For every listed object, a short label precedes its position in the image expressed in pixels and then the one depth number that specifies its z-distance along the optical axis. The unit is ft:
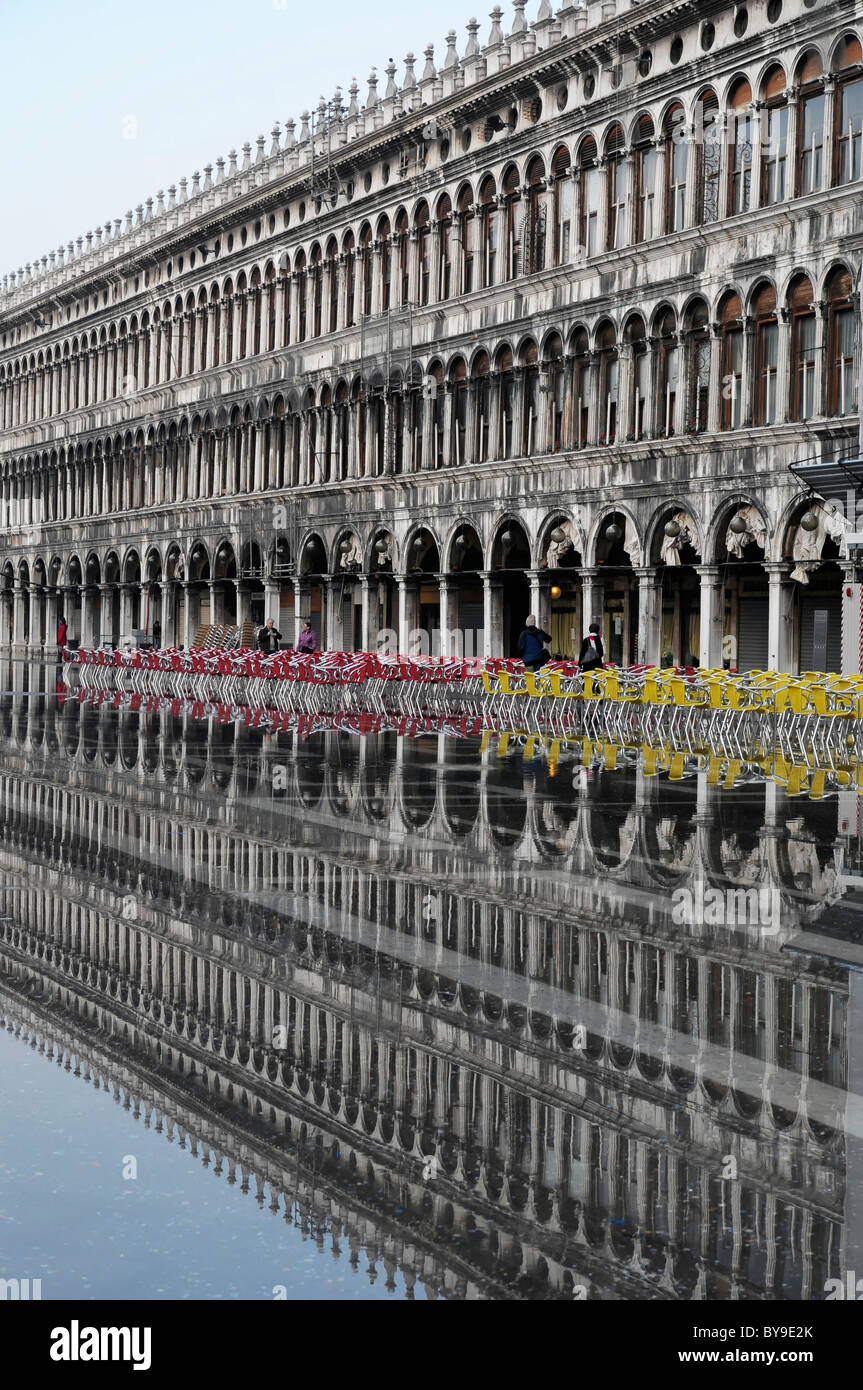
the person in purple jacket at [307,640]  137.28
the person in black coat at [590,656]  101.91
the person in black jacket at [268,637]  160.04
